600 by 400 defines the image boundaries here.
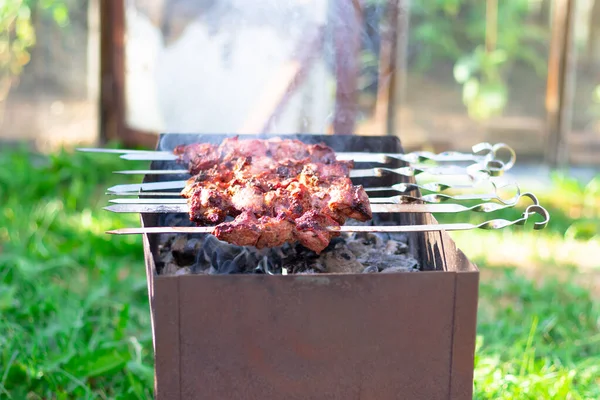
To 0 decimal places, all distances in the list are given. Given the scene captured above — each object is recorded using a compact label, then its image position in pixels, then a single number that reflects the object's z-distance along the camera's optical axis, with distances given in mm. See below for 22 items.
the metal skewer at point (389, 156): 2361
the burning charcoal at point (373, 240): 2482
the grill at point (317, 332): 1687
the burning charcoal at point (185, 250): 2396
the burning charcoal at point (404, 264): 2224
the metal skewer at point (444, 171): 2244
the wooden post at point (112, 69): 5863
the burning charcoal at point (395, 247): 2421
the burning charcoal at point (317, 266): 2182
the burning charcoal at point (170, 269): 2279
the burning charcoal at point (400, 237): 2549
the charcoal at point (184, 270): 2252
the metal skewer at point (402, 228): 1802
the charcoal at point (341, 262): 2164
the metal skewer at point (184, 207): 1944
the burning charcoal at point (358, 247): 2379
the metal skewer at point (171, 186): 2145
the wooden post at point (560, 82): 6285
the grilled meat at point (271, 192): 1902
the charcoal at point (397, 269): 2176
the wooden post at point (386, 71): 6176
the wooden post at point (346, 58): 4692
